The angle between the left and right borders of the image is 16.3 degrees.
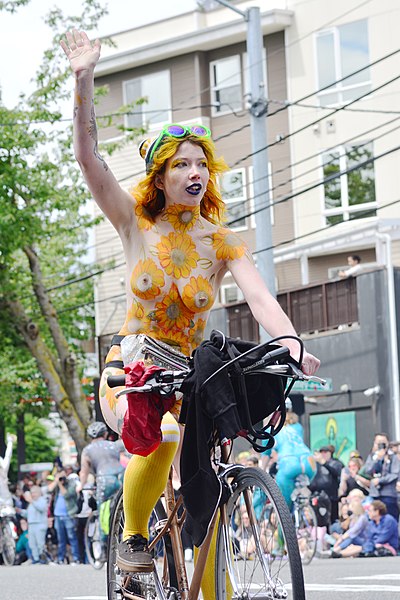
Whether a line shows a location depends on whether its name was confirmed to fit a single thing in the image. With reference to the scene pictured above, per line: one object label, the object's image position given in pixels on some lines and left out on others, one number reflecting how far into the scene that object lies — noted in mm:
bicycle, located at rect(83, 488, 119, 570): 16531
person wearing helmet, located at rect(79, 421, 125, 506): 16516
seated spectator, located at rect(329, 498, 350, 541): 17750
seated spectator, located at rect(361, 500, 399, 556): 17000
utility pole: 22109
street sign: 20184
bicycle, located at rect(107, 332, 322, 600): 4652
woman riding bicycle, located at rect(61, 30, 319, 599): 5457
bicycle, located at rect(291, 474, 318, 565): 15195
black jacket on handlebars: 4875
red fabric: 5031
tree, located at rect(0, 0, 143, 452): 29969
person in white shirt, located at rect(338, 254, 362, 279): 28706
